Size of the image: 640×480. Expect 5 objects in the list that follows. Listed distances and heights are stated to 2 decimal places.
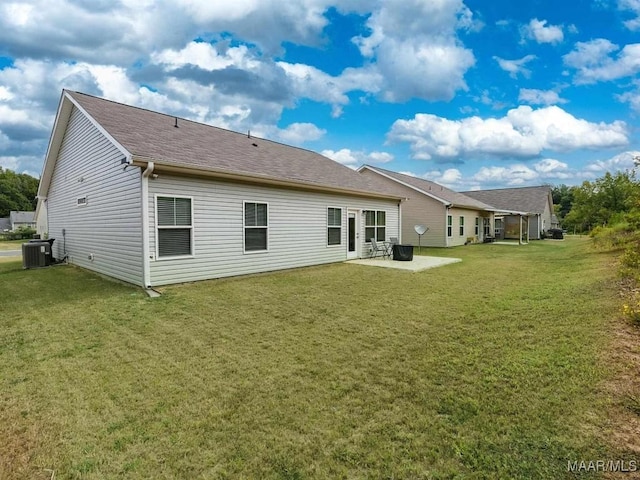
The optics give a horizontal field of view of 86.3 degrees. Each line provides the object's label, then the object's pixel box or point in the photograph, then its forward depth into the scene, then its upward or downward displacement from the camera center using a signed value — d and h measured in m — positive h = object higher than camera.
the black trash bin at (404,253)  12.70 -0.83
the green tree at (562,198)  54.87 +5.63
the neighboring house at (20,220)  51.26 +1.85
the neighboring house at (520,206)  28.33 +2.25
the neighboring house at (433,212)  20.27 +1.18
